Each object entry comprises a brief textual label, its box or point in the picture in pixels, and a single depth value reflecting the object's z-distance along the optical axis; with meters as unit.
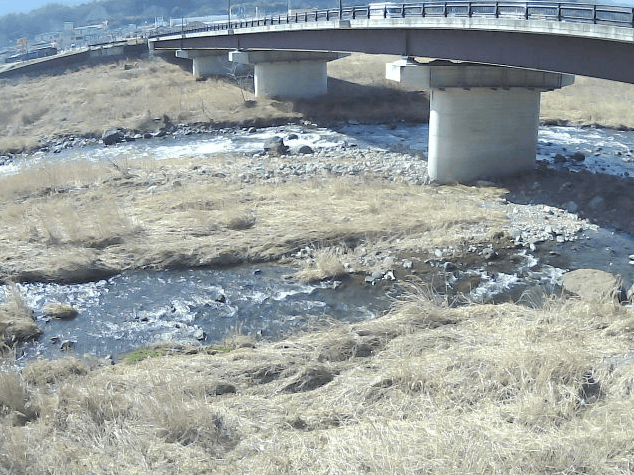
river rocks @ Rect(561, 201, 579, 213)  21.40
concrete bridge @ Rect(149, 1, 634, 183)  18.64
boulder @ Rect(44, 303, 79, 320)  14.78
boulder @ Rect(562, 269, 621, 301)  13.90
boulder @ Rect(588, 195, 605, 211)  21.42
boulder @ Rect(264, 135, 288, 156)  32.00
